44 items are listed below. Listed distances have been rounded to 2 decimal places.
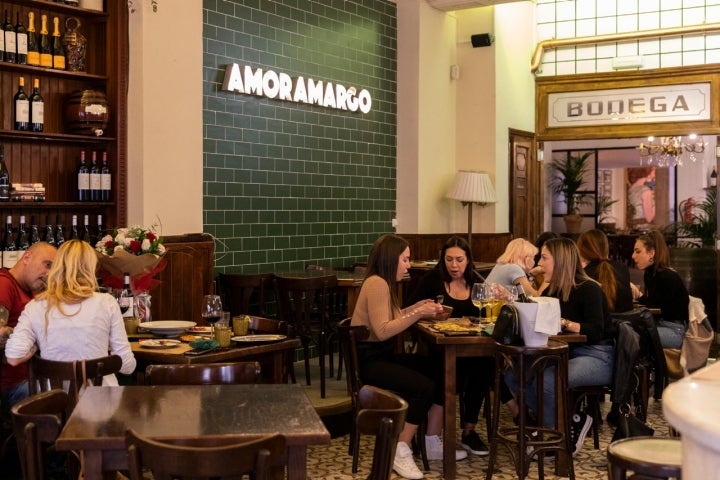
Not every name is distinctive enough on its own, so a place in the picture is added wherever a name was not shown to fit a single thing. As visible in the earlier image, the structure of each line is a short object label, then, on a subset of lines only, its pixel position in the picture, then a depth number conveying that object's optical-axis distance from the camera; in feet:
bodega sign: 36.99
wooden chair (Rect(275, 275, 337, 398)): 24.72
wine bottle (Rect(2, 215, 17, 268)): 19.88
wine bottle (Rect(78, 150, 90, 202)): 21.98
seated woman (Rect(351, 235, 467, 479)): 17.95
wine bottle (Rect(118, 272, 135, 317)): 17.95
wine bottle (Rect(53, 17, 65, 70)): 21.42
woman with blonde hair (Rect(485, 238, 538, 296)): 22.13
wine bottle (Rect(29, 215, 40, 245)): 20.94
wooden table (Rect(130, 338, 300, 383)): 15.29
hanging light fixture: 46.26
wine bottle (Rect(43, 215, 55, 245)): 21.06
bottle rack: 20.80
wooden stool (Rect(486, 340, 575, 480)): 16.72
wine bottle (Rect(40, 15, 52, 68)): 21.08
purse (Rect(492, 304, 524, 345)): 16.81
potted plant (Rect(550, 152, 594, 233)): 54.19
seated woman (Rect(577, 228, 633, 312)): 21.34
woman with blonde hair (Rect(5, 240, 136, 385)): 14.28
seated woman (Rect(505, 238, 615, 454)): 18.65
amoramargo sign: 26.68
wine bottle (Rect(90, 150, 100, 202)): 22.26
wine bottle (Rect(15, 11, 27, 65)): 20.47
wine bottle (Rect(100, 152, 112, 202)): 22.54
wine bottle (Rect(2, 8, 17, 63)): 20.31
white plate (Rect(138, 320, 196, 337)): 17.08
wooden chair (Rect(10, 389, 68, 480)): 10.23
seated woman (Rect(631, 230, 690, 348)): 23.57
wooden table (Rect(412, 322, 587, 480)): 17.39
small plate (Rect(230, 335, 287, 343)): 16.43
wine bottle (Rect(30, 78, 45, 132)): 20.83
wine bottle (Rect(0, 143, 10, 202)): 19.95
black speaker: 36.70
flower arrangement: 17.76
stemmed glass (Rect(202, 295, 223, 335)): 16.19
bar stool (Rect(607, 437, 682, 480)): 9.97
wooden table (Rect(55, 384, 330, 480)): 9.57
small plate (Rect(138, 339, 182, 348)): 16.05
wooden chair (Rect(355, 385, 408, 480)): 10.38
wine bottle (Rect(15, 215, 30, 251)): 20.53
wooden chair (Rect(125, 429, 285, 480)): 8.71
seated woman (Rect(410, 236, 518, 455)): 20.01
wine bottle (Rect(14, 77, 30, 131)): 20.54
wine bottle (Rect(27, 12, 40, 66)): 20.79
